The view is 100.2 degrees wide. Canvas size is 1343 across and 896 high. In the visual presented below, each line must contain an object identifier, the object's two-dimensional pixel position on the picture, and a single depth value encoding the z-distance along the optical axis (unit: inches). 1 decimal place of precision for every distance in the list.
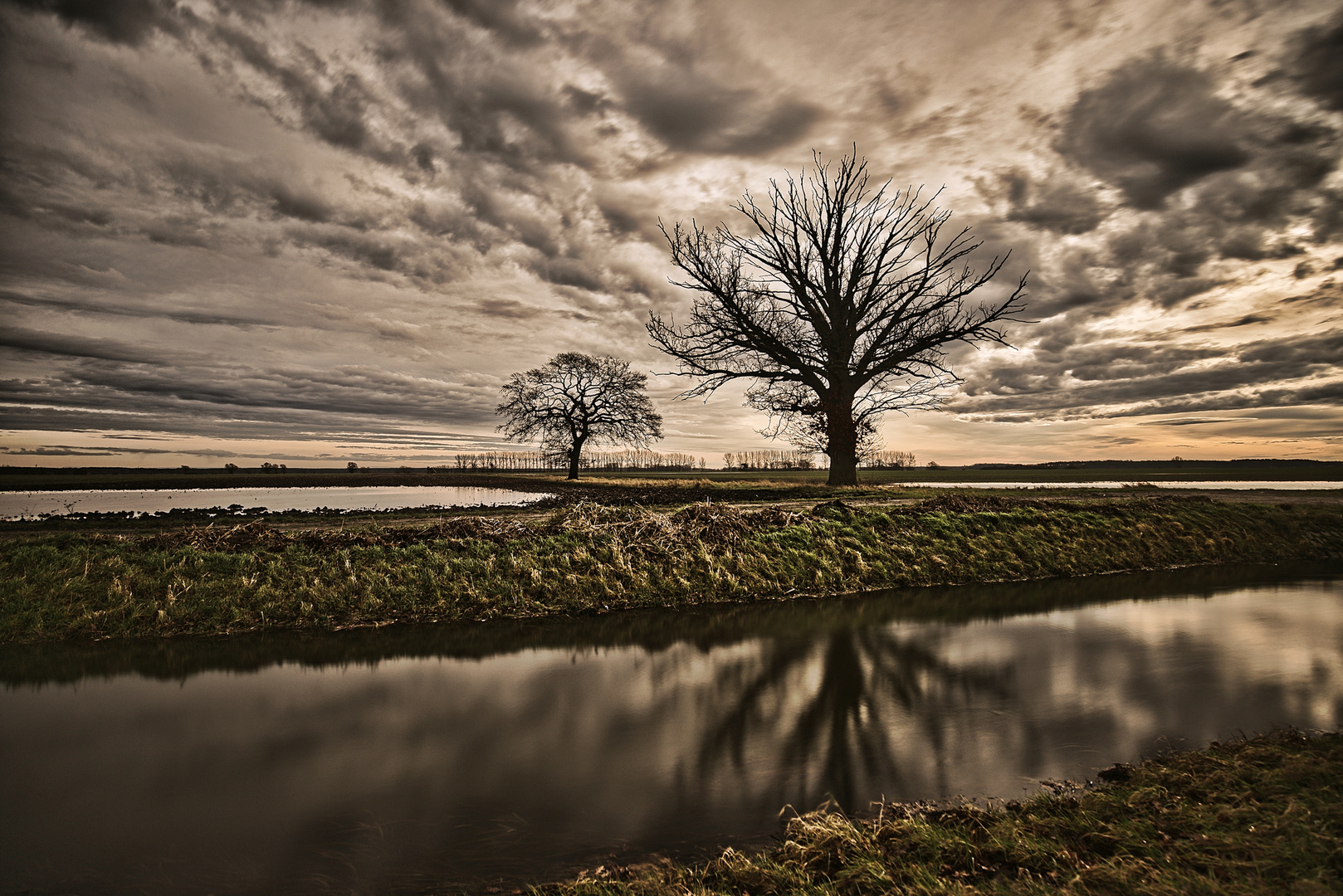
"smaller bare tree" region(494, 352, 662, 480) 2022.6
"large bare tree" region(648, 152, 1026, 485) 999.0
